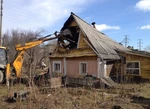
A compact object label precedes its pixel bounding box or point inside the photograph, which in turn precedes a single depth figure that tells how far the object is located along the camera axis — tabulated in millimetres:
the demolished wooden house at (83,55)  10474
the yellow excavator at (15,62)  8806
